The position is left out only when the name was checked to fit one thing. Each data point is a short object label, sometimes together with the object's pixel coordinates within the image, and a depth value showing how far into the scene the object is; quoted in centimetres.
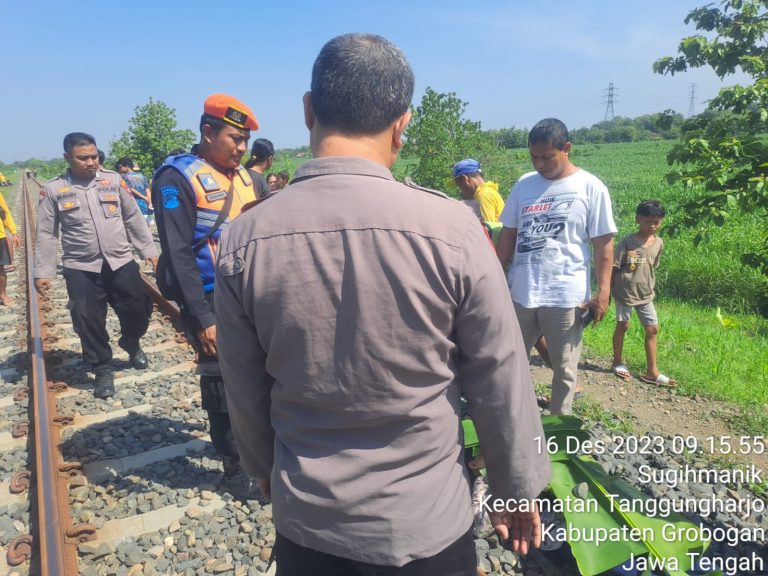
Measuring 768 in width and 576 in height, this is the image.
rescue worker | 283
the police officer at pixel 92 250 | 459
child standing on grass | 501
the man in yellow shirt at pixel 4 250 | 793
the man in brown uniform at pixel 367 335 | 121
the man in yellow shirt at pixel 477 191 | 509
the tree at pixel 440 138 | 878
